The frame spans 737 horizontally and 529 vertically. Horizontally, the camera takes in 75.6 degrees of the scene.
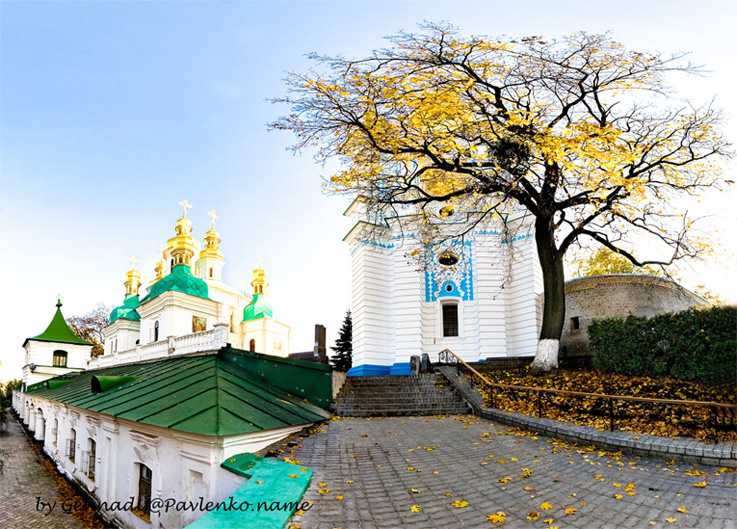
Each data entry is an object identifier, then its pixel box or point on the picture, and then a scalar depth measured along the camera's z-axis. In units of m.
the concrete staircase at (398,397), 12.05
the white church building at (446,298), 19.94
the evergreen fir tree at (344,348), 34.66
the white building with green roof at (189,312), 16.80
